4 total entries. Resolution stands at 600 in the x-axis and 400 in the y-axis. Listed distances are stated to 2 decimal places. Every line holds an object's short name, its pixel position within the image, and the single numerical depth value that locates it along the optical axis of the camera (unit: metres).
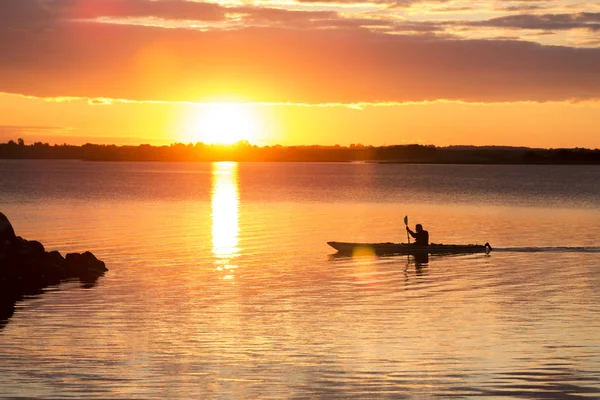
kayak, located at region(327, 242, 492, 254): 50.84
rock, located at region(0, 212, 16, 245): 38.83
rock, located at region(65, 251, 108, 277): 39.50
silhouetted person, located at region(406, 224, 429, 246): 50.88
